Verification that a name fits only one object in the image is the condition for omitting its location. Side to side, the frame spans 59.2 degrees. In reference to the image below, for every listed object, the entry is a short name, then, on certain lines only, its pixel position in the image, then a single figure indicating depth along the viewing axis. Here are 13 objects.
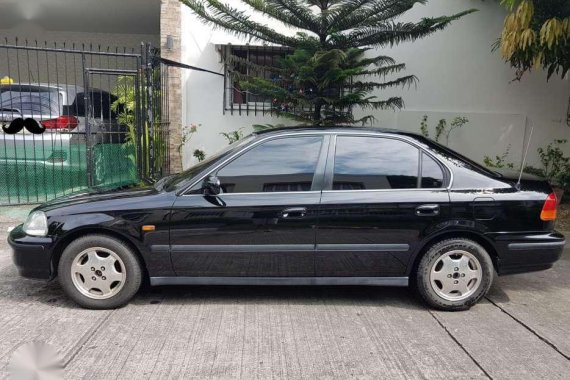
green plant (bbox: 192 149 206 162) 9.35
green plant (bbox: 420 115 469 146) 9.40
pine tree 7.25
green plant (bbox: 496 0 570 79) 6.68
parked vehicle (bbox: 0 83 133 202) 7.59
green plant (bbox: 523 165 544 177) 9.23
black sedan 4.11
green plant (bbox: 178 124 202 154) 9.27
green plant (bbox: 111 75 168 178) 7.72
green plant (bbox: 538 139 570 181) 9.39
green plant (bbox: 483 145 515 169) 9.49
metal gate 7.56
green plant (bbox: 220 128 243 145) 9.29
